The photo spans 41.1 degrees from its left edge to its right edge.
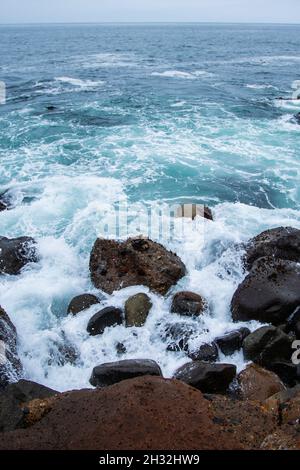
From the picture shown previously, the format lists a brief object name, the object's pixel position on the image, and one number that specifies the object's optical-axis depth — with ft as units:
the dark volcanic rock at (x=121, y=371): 19.52
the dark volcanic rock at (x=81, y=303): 26.86
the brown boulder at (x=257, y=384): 19.81
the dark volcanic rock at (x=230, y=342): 23.29
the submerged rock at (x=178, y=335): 23.92
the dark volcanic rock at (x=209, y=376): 19.60
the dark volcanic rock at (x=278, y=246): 29.45
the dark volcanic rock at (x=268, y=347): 22.13
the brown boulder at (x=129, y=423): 13.52
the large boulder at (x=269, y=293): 24.62
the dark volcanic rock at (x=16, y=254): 30.50
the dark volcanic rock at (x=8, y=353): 20.70
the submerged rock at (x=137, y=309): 25.73
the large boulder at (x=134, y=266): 28.45
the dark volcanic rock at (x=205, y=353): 22.88
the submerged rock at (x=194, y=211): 36.68
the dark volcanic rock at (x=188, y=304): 25.94
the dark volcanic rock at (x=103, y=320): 25.20
